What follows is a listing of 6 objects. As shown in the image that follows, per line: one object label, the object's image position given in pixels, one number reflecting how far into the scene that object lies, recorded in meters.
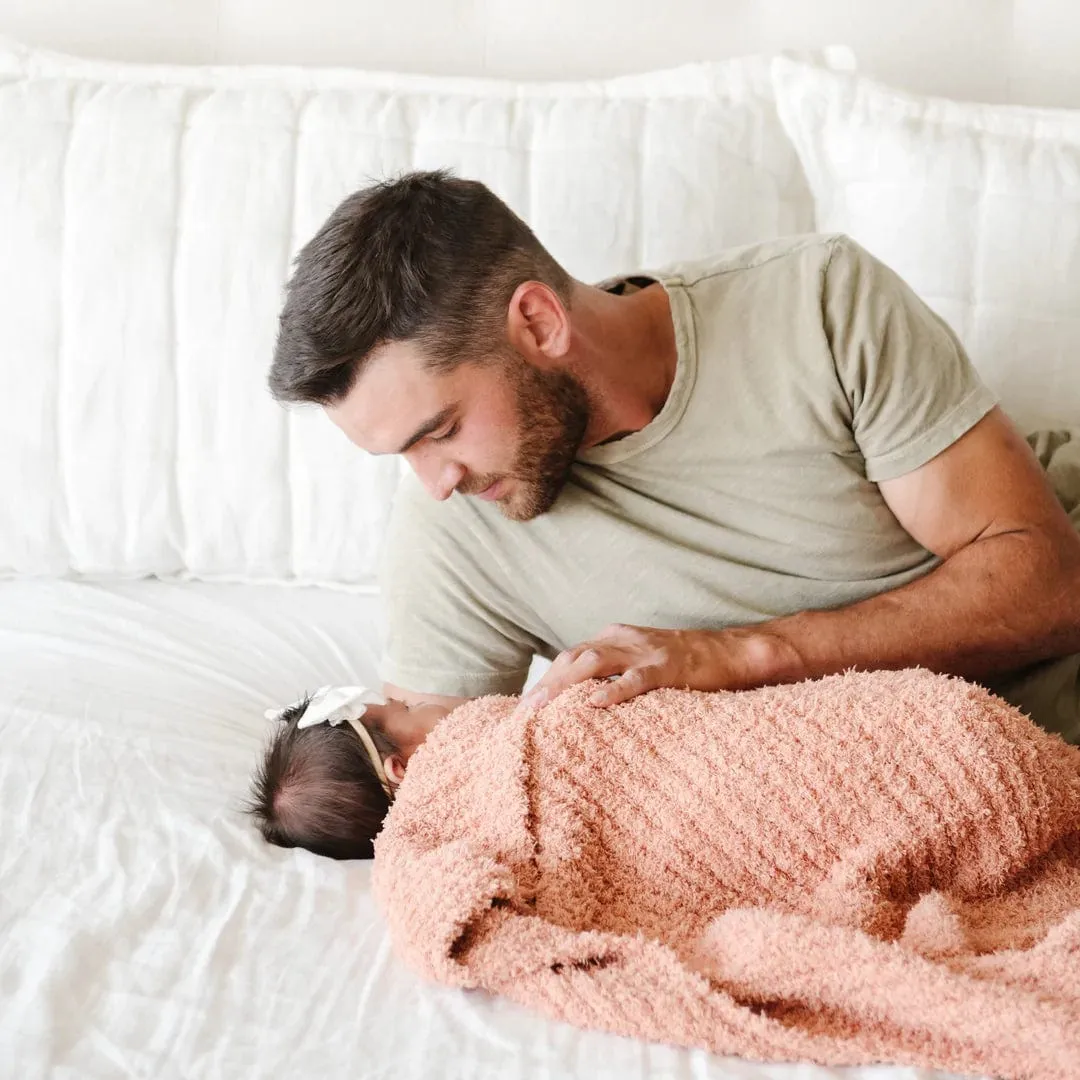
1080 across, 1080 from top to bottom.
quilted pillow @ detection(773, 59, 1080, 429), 1.44
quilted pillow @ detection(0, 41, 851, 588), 1.50
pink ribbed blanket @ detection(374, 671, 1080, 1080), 0.81
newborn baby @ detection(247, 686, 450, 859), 1.12
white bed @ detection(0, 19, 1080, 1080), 1.45
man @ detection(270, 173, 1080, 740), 1.14
